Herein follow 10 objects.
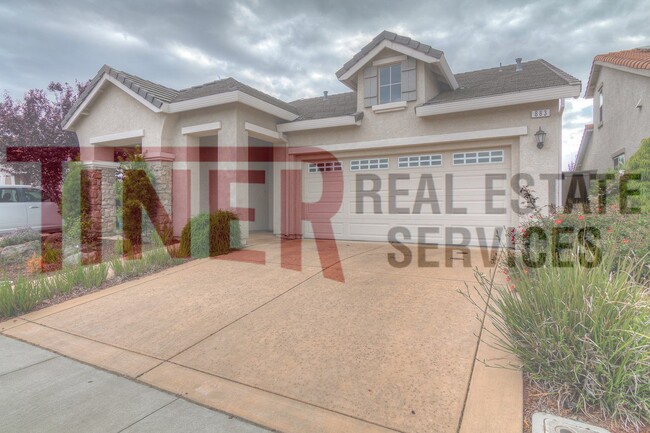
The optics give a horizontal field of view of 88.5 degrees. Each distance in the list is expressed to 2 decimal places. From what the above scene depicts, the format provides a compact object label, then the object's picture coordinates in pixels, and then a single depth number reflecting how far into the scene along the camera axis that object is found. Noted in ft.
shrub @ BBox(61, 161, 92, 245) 31.19
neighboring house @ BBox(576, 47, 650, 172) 28.07
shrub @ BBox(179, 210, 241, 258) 23.79
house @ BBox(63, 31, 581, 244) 24.99
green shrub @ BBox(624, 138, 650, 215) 18.43
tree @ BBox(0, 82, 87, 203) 46.29
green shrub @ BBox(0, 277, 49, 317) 14.78
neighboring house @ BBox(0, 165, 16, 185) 65.87
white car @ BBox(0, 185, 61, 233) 32.53
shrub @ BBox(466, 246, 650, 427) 7.31
